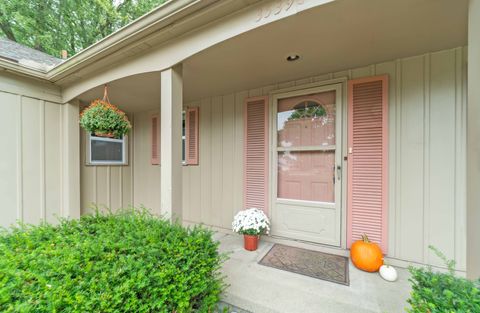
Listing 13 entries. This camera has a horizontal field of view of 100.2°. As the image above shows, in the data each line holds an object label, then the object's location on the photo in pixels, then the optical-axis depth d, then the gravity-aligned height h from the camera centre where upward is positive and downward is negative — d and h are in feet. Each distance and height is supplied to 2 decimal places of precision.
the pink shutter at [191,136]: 12.12 +1.12
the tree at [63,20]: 22.25 +16.03
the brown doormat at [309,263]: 6.94 -4.18
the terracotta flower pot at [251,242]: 8.87 -3.89
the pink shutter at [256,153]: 10.08 +0.06
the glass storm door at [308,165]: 8.60 -0.48
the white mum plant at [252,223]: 8.88 -3.10
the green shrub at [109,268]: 3.31 -2.19
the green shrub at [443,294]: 2.70 -2.07
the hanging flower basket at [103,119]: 7.43 +1.31
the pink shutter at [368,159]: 7.67 -0.18
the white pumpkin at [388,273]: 6.57 -3.93
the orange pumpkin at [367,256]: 7.02 -3.62
